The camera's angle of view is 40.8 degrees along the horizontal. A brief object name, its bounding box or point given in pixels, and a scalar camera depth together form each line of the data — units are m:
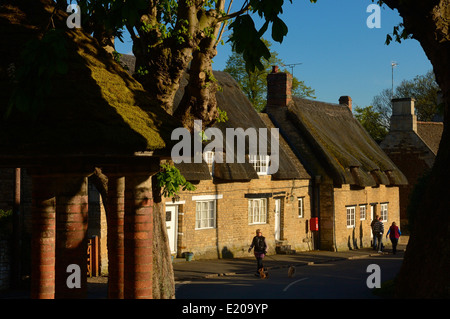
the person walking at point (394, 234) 30.62
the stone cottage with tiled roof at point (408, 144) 42.25
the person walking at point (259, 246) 20.97
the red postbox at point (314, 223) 32.19
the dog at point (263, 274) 21.36
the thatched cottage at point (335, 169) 33.00
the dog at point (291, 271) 21.62
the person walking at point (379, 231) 31.97
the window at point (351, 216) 34.81
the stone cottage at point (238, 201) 25.81
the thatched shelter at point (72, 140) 5.93
